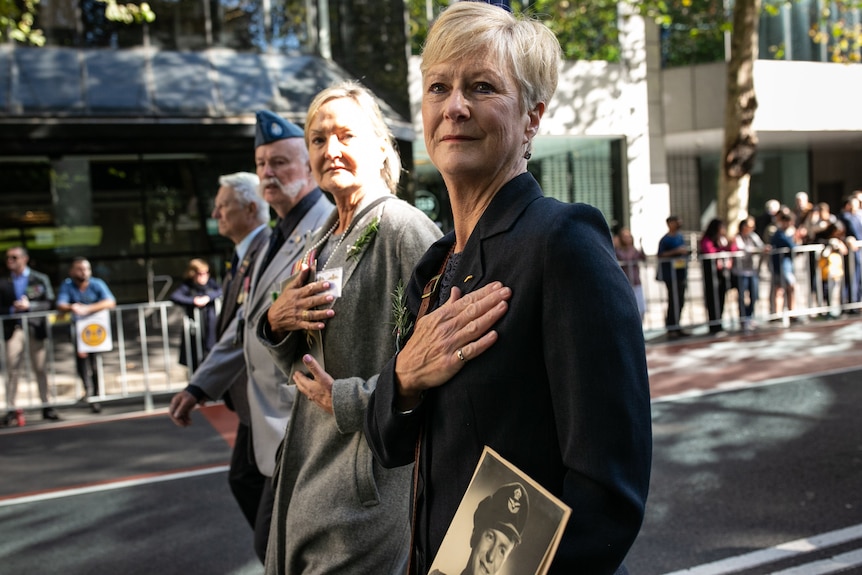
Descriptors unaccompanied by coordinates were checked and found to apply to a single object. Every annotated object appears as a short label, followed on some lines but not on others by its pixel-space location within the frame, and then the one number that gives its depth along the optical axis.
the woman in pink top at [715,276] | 13.35
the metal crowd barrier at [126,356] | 10.05
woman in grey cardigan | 2.32
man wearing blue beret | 3.08
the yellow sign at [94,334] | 10.03
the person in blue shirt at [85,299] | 10.06
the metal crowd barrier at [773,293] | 13.44
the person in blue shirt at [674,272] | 13.34
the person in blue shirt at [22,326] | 9.83
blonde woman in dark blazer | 1.32
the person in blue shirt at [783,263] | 13.74
